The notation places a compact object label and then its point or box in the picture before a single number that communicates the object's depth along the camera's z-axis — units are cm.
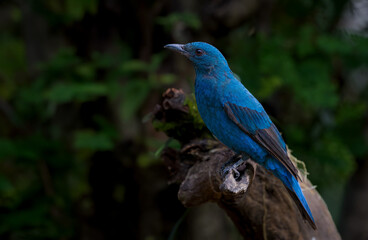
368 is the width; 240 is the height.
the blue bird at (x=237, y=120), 506
